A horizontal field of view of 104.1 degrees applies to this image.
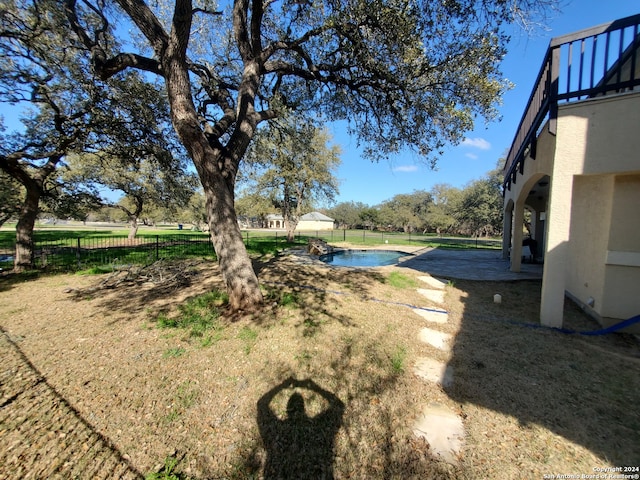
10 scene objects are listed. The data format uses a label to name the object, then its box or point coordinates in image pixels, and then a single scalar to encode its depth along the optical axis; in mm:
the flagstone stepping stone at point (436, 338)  3816
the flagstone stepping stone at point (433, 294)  5888
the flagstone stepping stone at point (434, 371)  2979
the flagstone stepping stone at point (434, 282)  6991
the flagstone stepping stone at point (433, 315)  4730
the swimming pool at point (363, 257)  14312
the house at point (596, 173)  3740
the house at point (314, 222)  55750
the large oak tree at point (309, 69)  3908
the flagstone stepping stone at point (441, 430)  2053
